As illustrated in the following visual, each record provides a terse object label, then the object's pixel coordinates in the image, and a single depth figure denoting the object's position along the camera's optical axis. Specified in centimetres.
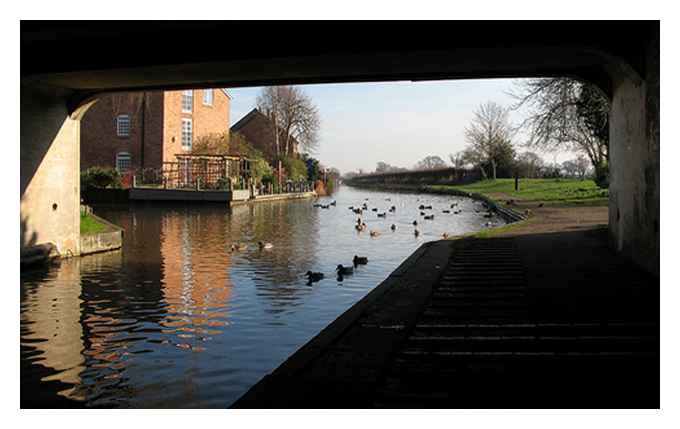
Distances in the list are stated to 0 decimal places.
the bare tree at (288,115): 6731
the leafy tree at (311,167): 7368
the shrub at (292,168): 6253
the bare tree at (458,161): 8350
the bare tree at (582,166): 7256
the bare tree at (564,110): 2233
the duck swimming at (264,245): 1749
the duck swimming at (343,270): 1259
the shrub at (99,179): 3959
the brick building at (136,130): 4491
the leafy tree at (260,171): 4716
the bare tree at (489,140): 7038
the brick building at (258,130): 6831
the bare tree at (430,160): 15762
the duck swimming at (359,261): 1410
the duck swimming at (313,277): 1209
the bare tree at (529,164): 7075
